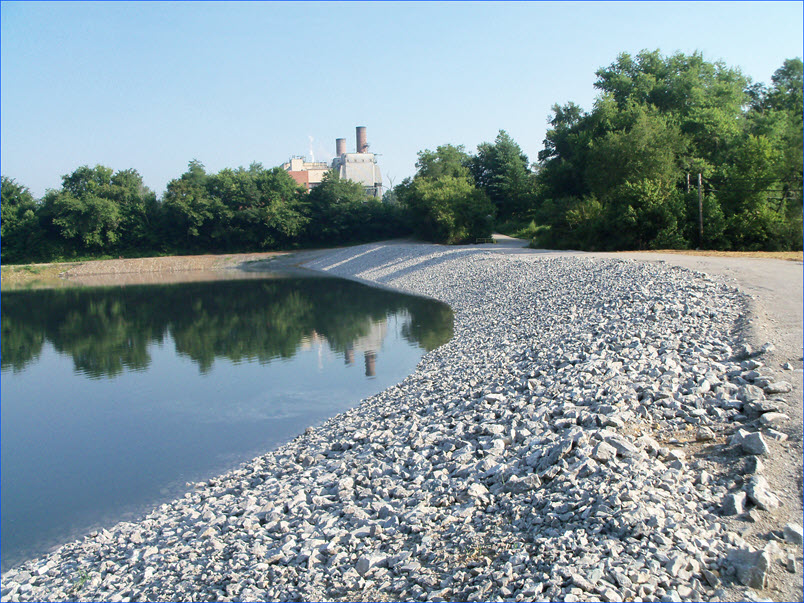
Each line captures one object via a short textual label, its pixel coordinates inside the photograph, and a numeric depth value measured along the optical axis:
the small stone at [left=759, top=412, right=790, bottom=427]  6.16
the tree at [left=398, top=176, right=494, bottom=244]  44.84
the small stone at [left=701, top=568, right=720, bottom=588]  4.08
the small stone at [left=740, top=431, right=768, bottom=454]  5.61
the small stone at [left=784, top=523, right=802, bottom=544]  4.34
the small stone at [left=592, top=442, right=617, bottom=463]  5.75
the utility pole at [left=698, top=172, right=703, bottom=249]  26.06
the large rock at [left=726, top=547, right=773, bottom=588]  4.01
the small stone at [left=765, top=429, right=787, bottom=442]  5.84
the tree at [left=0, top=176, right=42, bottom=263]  56.66
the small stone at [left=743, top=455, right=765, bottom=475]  5.33
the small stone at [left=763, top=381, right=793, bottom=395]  6.91
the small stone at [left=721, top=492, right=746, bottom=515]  4.80
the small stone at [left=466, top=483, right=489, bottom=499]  5.90
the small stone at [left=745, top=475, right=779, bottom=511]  4.81
